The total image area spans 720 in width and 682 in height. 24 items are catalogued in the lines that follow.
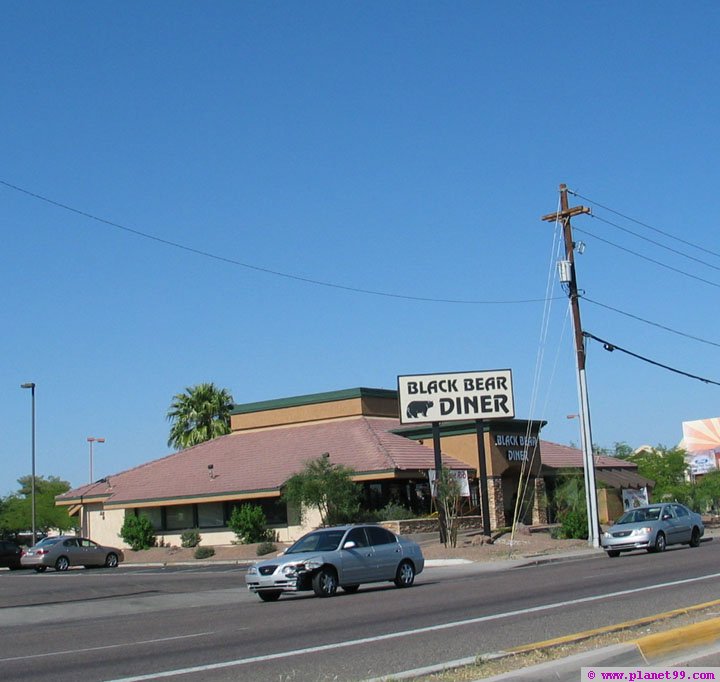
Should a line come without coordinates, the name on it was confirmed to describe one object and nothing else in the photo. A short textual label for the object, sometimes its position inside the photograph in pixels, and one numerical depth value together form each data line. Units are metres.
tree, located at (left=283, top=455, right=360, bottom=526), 40.28
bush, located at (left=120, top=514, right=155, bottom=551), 48.88
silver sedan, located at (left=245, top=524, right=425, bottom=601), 20.83
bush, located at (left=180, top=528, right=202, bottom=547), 47.35
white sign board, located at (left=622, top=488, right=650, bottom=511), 51.38
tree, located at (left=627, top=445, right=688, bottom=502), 72.54
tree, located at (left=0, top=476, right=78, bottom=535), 88.94
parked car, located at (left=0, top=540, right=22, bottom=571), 45.34
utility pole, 35.19
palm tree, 64.38
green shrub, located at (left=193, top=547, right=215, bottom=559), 44.03
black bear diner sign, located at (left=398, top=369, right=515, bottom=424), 39.25
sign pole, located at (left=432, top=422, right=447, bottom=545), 37.22
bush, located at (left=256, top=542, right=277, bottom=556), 42.03
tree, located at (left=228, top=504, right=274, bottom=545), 44.62
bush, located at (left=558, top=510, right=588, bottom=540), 39.41
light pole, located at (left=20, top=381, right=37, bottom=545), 49.25
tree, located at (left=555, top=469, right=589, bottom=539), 39.52
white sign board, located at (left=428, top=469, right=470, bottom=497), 43.67
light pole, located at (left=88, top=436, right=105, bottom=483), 80.75
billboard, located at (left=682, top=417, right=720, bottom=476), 113.44
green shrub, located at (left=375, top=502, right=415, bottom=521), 42.06
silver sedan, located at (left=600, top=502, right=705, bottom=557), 31.33
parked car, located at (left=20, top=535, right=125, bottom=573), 41.59
